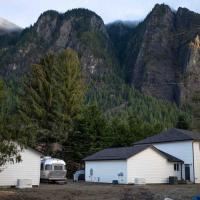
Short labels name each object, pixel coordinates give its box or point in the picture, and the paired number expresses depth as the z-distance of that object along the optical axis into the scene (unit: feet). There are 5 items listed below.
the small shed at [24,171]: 124.36
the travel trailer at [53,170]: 153.89
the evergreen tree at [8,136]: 98.73
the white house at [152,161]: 159.22
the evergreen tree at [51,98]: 218.38
